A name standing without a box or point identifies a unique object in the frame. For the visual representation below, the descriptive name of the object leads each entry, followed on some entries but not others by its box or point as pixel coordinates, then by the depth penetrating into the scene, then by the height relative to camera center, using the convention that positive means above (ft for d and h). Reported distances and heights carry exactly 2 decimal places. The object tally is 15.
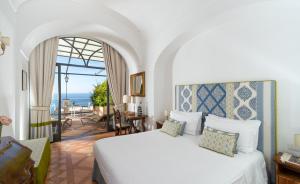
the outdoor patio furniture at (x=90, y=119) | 21.15 -3.79
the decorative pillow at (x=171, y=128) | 9.25 -2.26
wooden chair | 13.97 -3.06
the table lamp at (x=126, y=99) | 16.00 -0.83
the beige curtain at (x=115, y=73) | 16.72 +2.00
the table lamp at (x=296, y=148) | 5.83 -2.23
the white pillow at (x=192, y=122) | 9.46 -1.90
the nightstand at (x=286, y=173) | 5.58 -3.15
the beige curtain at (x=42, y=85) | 13.06 +0.53
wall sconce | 5.74 +1.84
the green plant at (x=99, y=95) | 20.53 -0.56
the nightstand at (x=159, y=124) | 12.56 -2.68
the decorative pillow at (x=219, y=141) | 6.50 -2.21
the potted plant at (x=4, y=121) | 4.99 -0.94
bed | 5.01 -2.64
